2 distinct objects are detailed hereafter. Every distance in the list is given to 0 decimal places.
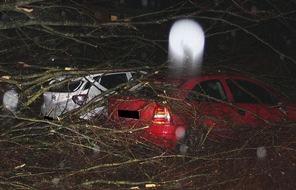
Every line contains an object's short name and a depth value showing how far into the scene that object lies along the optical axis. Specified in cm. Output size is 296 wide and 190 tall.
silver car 656
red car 542
